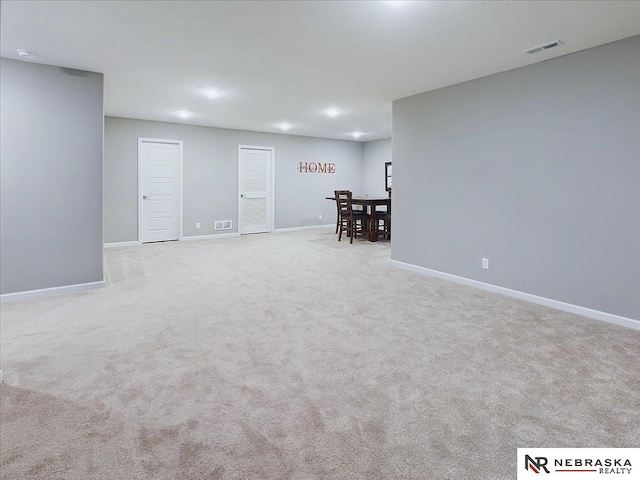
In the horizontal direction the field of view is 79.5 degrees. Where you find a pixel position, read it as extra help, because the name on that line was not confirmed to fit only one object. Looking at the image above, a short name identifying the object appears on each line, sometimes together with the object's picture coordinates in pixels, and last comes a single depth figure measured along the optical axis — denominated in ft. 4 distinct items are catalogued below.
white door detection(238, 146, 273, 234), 28.78
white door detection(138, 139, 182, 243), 24.70
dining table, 25.17
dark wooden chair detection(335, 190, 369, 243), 25.72
